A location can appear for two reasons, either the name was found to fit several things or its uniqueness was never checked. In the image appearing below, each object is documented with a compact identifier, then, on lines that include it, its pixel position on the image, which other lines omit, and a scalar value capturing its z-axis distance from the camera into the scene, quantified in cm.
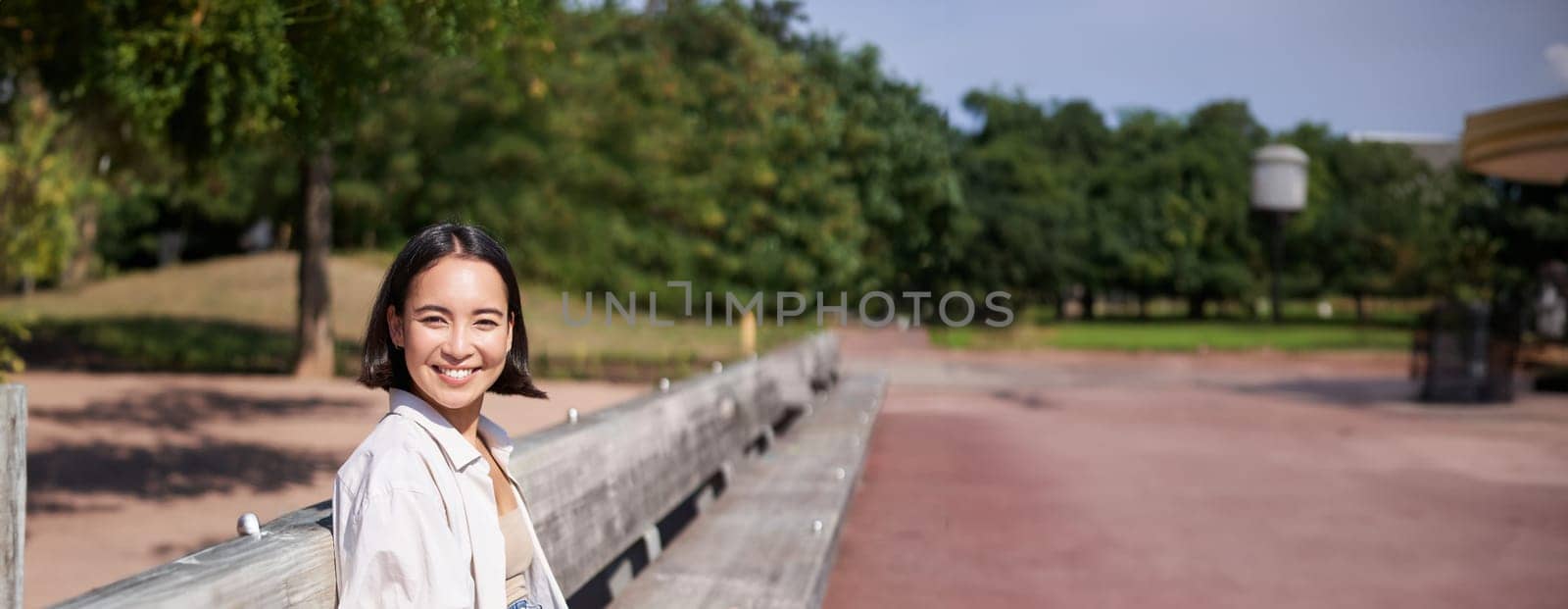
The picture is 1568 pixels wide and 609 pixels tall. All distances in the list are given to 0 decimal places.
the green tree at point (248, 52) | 609
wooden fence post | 205
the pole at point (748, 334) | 1817
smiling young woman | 206
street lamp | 2675
